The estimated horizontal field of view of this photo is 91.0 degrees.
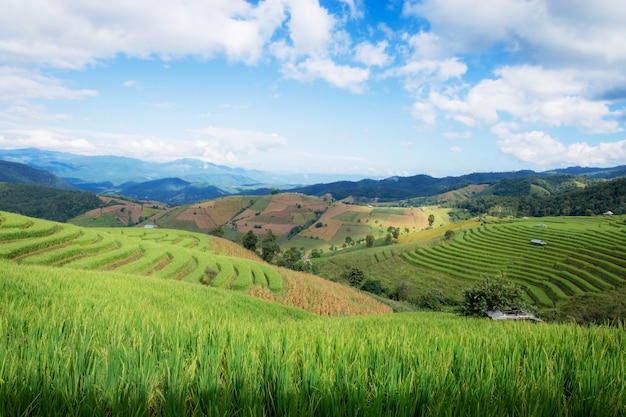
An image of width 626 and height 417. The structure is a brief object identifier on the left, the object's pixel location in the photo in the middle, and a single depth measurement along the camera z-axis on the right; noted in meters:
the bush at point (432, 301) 55.53
